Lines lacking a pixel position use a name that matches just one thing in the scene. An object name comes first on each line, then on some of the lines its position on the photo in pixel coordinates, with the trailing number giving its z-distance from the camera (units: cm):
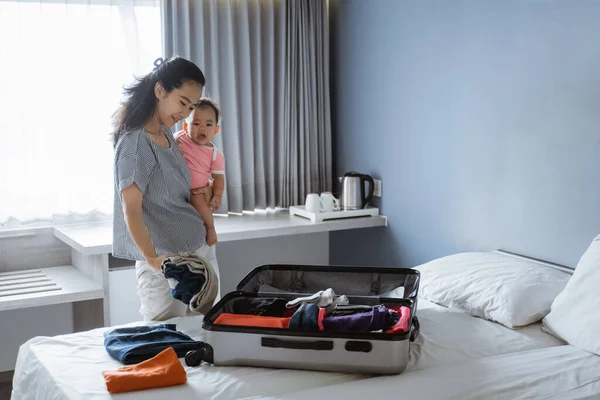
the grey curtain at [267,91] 371
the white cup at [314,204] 367
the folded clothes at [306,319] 199
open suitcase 190
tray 361
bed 183
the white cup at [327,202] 369
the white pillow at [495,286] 235
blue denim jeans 200
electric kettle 370
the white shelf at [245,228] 312
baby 277
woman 229
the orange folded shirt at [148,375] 180
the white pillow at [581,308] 212
